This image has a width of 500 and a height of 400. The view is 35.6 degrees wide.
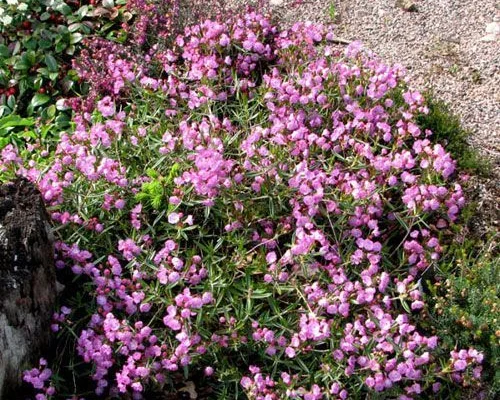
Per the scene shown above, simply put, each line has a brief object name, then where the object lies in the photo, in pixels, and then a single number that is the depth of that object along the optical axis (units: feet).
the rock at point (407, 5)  17.15
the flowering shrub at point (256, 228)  10.64
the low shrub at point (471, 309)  10.96
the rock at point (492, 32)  16.42
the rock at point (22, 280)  9.86
